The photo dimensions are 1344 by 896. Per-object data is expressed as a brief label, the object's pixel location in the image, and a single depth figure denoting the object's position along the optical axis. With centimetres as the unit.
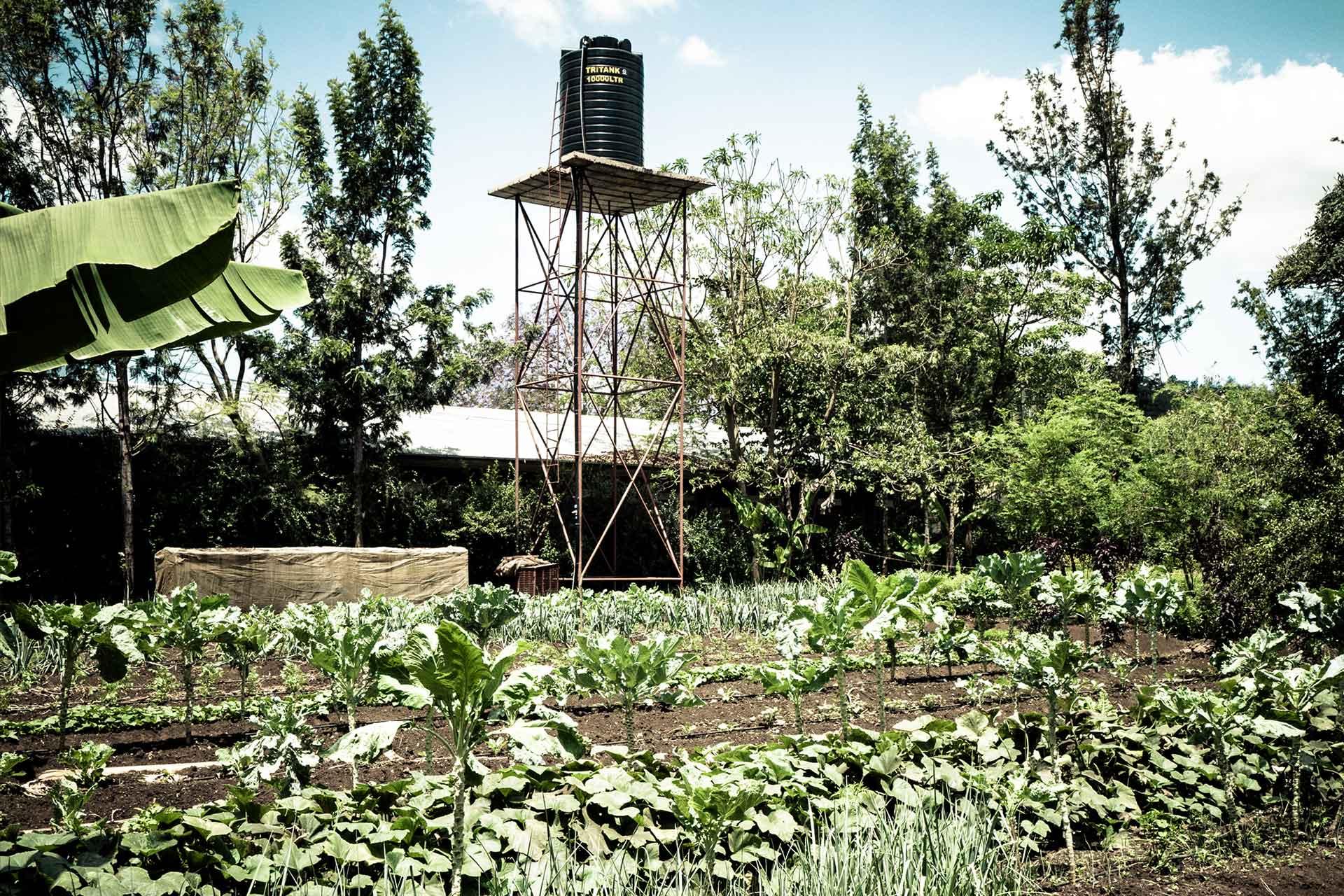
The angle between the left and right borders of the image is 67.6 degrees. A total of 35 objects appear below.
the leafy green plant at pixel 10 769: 472
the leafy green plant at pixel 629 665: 645
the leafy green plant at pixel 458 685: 371
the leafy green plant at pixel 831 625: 714
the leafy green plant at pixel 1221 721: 578
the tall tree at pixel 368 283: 1836
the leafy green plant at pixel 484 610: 731
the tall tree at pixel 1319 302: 1432
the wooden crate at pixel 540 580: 1734
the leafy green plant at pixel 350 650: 636
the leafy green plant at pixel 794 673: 707
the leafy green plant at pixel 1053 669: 558
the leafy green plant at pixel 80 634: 680
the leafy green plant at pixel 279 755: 458
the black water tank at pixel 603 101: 1738
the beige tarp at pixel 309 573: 1405
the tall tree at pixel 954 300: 2339
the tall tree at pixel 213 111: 1850
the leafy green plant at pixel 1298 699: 578
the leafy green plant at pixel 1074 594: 1105
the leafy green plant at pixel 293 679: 859
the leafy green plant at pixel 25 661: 920
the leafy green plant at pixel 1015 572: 1133
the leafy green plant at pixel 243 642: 741
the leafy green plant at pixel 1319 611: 749
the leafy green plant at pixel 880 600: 732
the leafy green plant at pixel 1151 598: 1088
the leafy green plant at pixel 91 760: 477
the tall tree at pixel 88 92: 1697
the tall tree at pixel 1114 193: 2664
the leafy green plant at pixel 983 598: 1163
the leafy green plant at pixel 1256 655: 714
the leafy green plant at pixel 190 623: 754
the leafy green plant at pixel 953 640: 975
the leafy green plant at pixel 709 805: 397
